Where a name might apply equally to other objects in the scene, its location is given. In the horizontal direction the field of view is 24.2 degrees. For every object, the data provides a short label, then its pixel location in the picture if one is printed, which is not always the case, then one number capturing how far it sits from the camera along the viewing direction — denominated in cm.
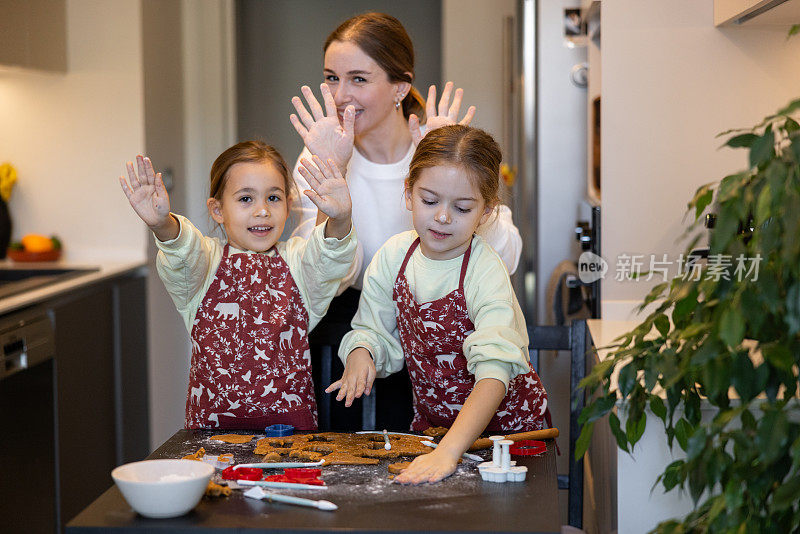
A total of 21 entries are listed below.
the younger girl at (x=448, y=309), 325
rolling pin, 316
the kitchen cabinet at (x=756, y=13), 364
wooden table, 282
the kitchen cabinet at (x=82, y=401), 436
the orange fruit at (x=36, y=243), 517
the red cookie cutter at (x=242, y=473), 301
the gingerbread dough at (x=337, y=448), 310
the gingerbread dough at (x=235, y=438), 322
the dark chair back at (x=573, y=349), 352
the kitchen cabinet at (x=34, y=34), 467
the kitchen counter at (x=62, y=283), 428
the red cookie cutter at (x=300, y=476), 299
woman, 359
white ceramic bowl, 283
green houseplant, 275
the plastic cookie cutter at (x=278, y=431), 325
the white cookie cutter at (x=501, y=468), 299
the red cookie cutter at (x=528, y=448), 312
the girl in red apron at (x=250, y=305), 352
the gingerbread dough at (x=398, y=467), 303
